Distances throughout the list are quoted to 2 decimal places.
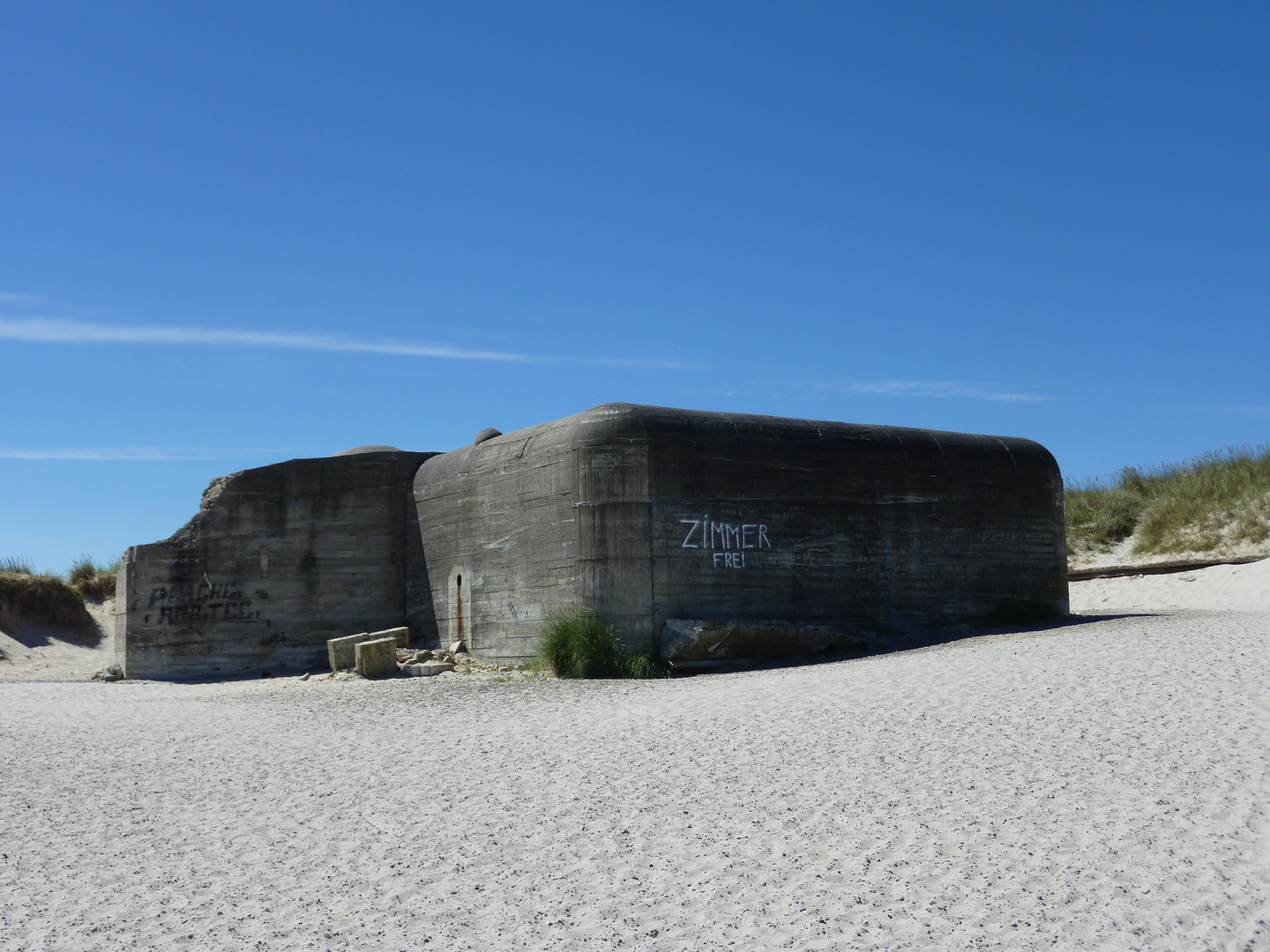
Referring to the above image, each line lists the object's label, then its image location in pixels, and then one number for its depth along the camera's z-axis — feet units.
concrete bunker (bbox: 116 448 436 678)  48.85
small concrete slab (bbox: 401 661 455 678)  41.88
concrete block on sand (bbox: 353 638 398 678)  42.29
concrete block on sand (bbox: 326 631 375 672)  44.73
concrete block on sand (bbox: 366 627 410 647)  44.86
